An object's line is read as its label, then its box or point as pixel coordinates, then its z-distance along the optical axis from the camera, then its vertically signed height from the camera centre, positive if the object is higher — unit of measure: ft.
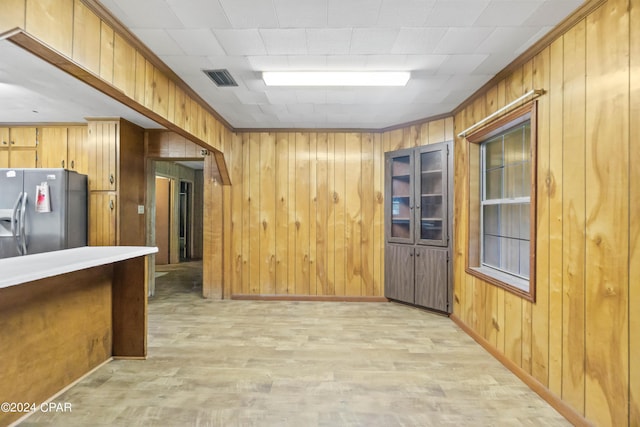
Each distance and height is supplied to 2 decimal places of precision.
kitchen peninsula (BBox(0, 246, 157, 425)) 5.91 -2.45
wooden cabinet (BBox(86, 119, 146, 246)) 13.23 +1.39
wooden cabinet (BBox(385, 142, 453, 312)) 12.34 -0.48
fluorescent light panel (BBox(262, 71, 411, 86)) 8.62 +3.87
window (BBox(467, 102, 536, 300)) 8.35 +0.39
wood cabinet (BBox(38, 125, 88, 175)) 13.91 +3.07
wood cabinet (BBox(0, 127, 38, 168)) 13.96 +2.99
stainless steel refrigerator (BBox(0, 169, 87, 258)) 11.76 +0.05
